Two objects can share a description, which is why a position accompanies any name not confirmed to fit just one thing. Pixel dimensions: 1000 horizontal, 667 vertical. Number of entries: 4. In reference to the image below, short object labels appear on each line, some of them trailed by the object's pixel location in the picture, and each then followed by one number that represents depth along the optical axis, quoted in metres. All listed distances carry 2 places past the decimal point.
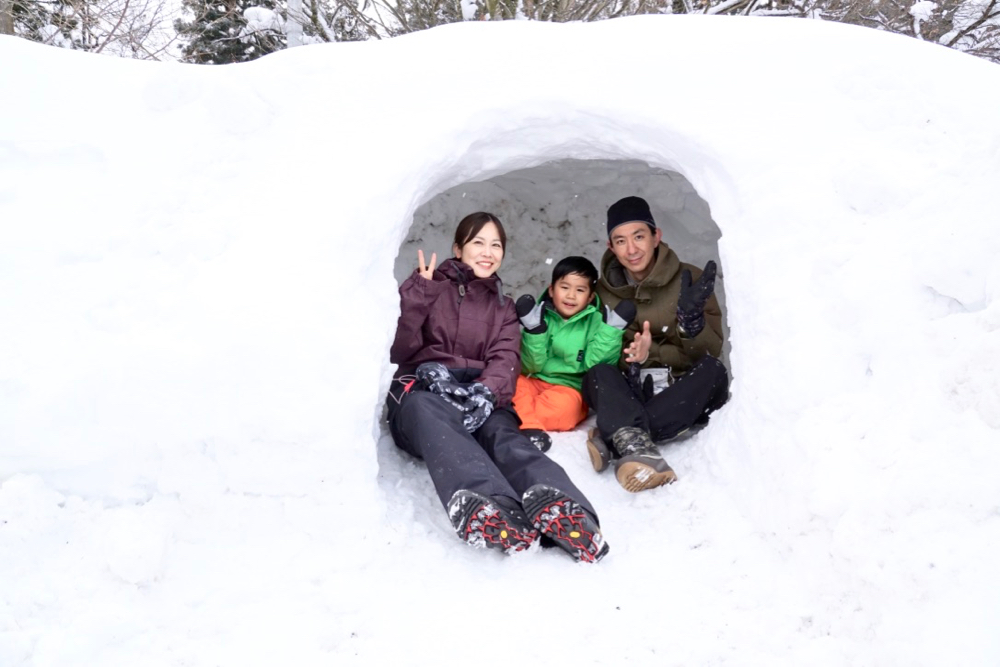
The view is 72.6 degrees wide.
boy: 3.43
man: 3.03
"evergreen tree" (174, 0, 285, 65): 10.33
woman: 2.36
